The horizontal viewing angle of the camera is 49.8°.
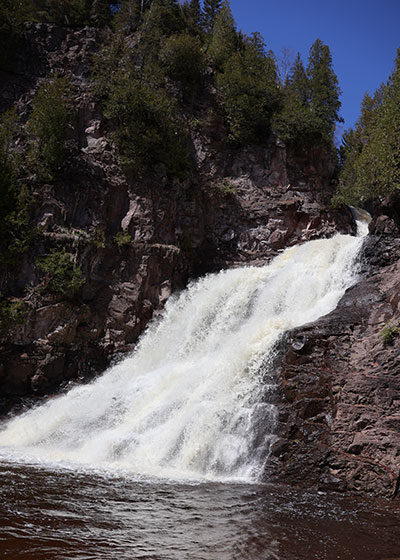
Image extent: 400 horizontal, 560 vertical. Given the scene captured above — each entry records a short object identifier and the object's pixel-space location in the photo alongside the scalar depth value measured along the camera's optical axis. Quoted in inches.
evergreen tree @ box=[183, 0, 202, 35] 1605.4
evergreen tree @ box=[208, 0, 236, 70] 1269.7
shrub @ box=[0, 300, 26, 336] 689.6
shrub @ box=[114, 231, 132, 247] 821.2
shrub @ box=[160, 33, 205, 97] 1150.3
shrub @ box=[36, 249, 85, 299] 729.6
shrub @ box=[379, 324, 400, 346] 461.2
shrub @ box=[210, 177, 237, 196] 1025.5
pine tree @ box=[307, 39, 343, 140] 1131.8
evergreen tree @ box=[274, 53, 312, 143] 1104.8
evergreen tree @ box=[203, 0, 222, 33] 1678.2
